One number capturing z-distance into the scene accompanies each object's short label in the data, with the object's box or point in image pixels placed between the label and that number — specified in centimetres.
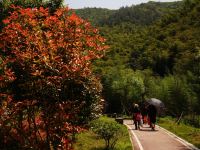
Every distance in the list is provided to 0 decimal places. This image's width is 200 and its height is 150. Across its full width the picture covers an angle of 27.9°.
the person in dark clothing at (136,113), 2619
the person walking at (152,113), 2543
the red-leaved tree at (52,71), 1159
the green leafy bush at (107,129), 1756
